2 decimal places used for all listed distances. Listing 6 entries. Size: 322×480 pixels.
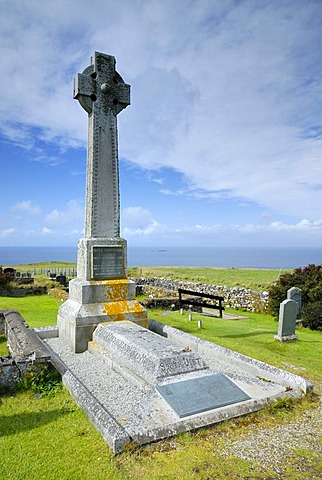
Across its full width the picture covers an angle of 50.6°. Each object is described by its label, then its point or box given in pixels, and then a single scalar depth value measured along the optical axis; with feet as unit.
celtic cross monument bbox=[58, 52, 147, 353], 29.68
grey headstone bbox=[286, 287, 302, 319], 52.04
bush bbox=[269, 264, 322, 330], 55.47
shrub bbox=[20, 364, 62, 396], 19.97
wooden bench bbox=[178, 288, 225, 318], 55.59
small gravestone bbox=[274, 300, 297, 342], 38.65
